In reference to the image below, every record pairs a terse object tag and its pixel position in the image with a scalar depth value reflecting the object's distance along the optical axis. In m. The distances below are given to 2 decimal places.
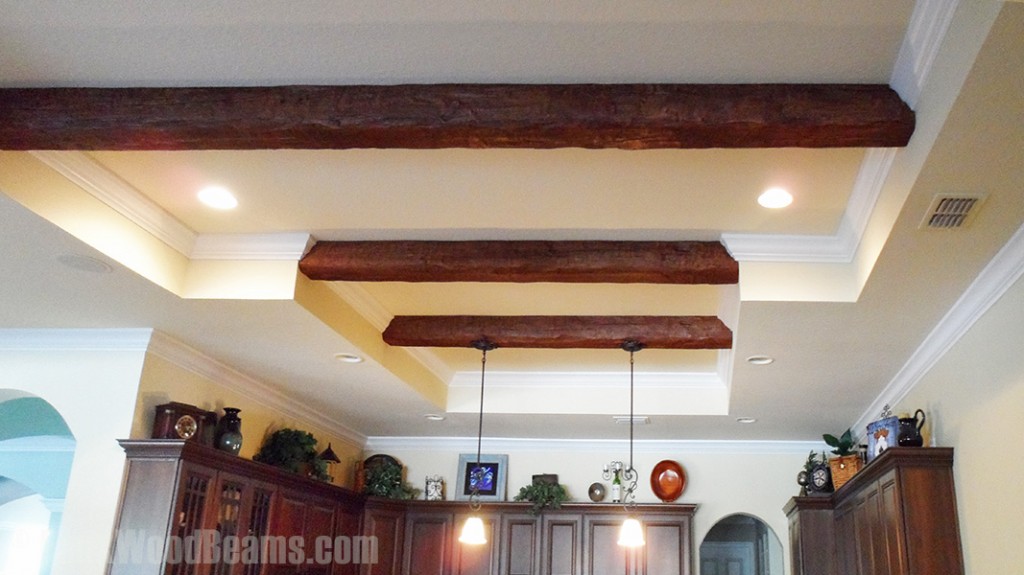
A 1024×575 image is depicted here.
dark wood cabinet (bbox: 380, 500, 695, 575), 6.60
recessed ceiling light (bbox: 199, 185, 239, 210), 3.60
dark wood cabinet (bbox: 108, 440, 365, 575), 4.23
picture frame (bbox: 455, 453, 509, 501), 7.01
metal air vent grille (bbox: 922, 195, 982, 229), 2.73
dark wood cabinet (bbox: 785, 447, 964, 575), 3.75
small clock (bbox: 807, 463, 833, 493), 5.82
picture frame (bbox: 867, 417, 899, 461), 4.06
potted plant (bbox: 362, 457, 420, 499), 6.95
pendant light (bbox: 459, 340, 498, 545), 5.35
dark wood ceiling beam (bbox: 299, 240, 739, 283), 3.86
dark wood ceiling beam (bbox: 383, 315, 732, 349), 4.95
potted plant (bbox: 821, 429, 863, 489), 5.30
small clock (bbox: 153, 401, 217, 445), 4.46
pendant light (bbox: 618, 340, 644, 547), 5.02
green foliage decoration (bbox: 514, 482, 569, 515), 6.70
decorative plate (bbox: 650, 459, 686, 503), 6.76
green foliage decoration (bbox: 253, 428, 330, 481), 5.59
